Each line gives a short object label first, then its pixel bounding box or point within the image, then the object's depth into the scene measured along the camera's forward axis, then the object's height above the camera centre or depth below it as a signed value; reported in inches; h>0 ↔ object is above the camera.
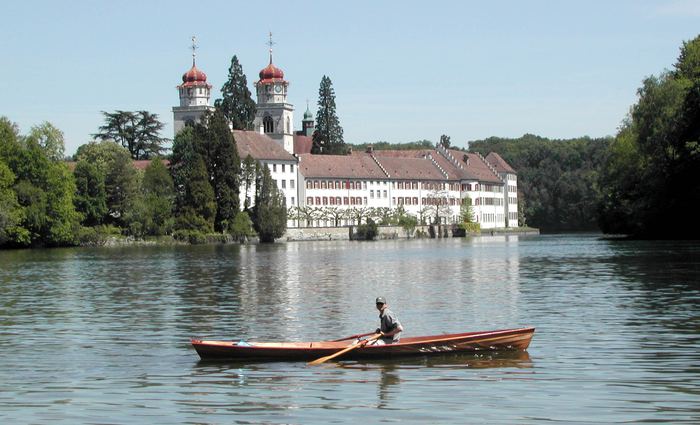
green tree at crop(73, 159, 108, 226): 4800.7 +215.8
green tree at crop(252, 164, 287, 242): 5305.1 +142.7
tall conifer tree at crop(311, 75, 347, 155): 7165.4 +705.5
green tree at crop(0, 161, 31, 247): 4015.8 +113.1
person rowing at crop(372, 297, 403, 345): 1050.1 -81.7
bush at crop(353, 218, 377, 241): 6048.2 +33.1
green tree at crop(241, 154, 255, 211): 5364.2 +308.7
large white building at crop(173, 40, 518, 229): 6501.0 +385.9
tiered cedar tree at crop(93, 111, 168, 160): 6427.2 +617.5
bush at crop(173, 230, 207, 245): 4931.1 +24.1
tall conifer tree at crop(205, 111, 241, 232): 5044.3 +324.6
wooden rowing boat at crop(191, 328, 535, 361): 1049.5 -98.5
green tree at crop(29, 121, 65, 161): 4633.4 +414.8
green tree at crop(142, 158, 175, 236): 4938.5 +191.2
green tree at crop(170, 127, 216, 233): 4914.9 +172.0
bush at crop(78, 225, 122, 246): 4677.7 +39.0
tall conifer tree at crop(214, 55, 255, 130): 6525.6 +804.4
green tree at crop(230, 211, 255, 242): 5103.3 +61.0
